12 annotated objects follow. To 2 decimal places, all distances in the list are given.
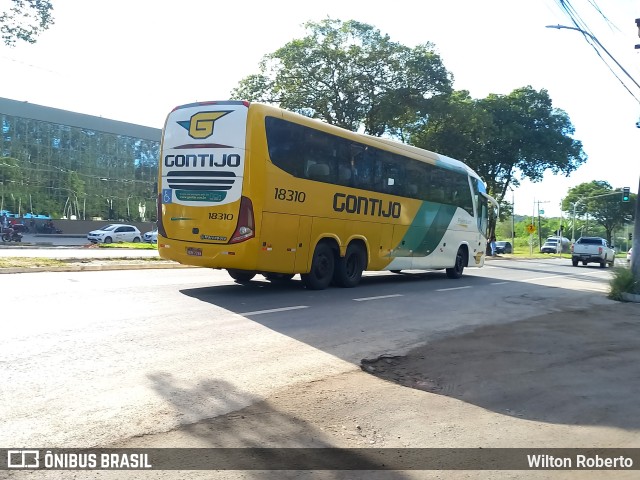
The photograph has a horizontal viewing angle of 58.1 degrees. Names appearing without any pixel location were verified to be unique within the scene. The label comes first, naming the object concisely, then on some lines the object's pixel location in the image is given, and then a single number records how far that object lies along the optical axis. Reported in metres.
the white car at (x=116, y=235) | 40.47
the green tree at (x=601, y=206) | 77.06
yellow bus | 10.86
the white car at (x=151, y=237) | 43.79
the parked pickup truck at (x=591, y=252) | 35.28
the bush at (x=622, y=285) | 14.59
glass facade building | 56.00
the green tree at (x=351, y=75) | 28.08
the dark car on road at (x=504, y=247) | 60.12
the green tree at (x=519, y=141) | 37.75
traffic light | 39.59
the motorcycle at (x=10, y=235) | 35.50
